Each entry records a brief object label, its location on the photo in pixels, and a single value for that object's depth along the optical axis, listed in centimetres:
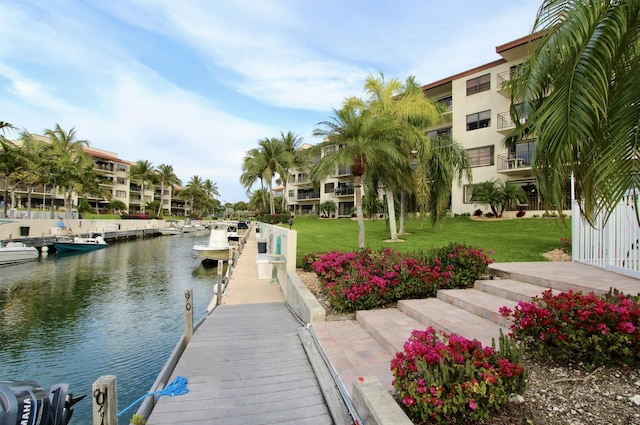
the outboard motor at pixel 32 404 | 292
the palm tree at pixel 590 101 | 283
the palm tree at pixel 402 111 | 1473
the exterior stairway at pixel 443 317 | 444
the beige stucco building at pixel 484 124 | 2577
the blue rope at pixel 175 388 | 411
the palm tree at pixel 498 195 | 2309
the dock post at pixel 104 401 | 300
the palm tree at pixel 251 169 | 4303
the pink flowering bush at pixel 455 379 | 269
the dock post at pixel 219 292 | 942
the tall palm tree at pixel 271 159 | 4247
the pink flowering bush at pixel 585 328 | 329
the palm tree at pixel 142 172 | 7119
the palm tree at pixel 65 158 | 3686
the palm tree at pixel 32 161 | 3004
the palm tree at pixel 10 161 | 2697
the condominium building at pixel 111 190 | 5888
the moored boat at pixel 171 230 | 4872
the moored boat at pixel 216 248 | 2136
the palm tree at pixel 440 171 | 1706
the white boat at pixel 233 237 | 2996
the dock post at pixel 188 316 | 627
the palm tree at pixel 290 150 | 4324
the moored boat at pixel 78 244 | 2617
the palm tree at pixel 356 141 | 1153
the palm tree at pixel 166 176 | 7562
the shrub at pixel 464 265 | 720
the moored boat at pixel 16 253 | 2023
